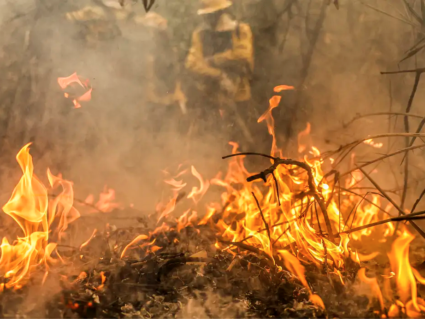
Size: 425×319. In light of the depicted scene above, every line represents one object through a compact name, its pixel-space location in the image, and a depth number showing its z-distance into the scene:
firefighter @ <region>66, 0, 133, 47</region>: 2.35
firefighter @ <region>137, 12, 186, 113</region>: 2.41
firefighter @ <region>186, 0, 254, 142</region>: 2.46
